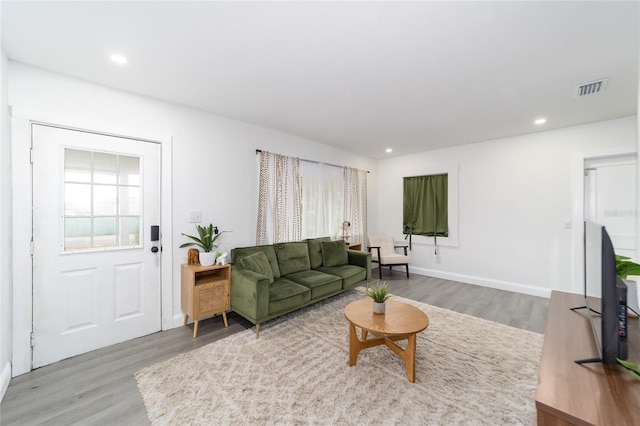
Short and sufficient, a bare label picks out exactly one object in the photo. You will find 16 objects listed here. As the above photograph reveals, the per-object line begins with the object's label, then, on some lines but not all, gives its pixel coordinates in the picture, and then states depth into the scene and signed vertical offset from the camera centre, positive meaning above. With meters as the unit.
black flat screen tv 1.03 -0.40
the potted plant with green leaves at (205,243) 2.91 -0.36
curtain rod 3.73 +0.93
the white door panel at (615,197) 3.40 +0.22
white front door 2.25 -0.28
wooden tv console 0.81 -0.65
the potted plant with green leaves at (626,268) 1.36 -0.30
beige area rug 1.67 -1.33
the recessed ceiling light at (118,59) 2.05 +1.28
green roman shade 5.00 +0.15
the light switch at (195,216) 3.08 -0.04
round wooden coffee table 1.99 -0.92
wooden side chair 4.94 -0.84
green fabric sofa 2.71 -0.86
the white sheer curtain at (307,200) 3.87 +0.23
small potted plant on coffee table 2.28 -0.77
